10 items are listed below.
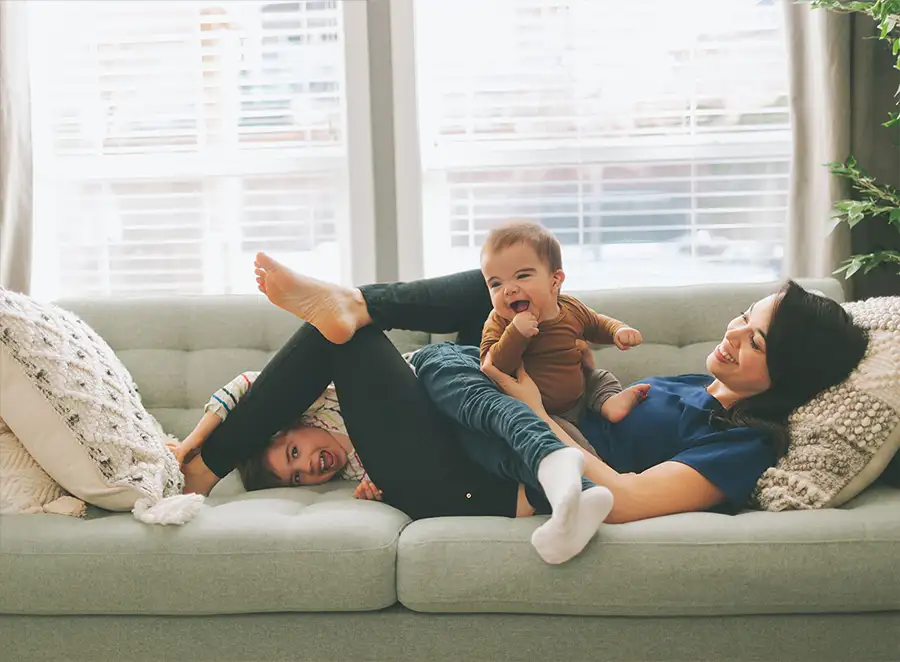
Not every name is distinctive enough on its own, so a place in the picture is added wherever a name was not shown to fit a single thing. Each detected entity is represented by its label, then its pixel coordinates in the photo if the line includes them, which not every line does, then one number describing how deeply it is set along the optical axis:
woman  1.75
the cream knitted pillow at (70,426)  1.78
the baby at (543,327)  1.92
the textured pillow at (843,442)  1.75
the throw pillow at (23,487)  1.80
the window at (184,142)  3.04
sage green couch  1.60
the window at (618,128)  2.94
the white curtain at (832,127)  2.68
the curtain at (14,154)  2.85
